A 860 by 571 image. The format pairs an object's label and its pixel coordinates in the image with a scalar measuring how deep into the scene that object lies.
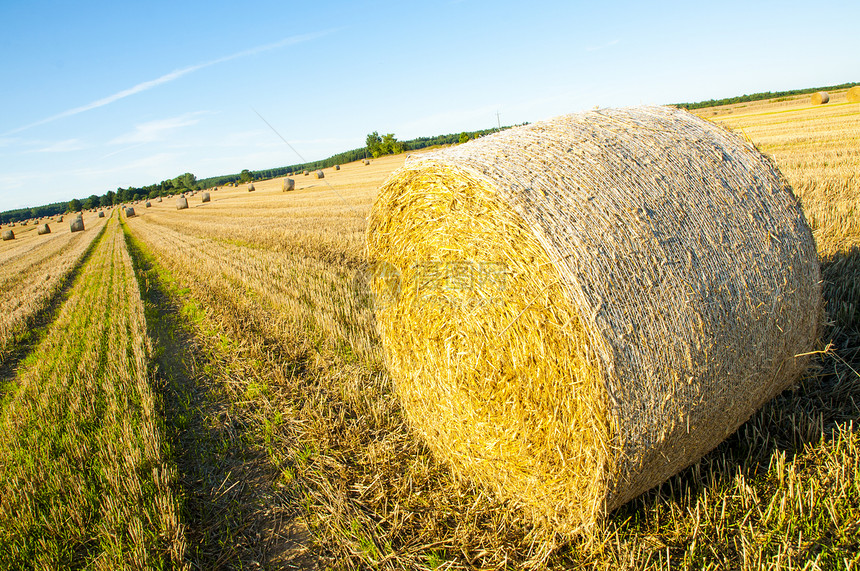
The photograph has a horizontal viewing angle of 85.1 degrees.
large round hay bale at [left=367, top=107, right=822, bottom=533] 2.25
